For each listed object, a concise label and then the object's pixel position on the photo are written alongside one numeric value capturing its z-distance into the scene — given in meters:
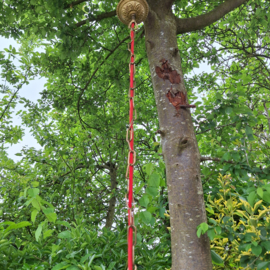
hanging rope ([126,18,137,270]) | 0.91
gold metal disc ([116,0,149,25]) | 1.87
